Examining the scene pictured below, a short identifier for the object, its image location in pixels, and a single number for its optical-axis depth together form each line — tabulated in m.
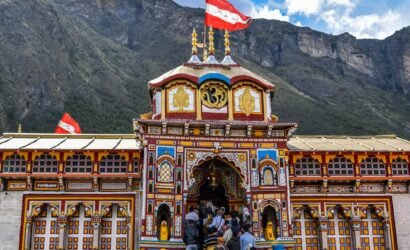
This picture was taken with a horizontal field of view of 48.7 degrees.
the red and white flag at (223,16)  24.41
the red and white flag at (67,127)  30.36
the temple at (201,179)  21.30
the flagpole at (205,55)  25.55
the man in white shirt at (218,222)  18.48
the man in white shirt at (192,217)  19.62
